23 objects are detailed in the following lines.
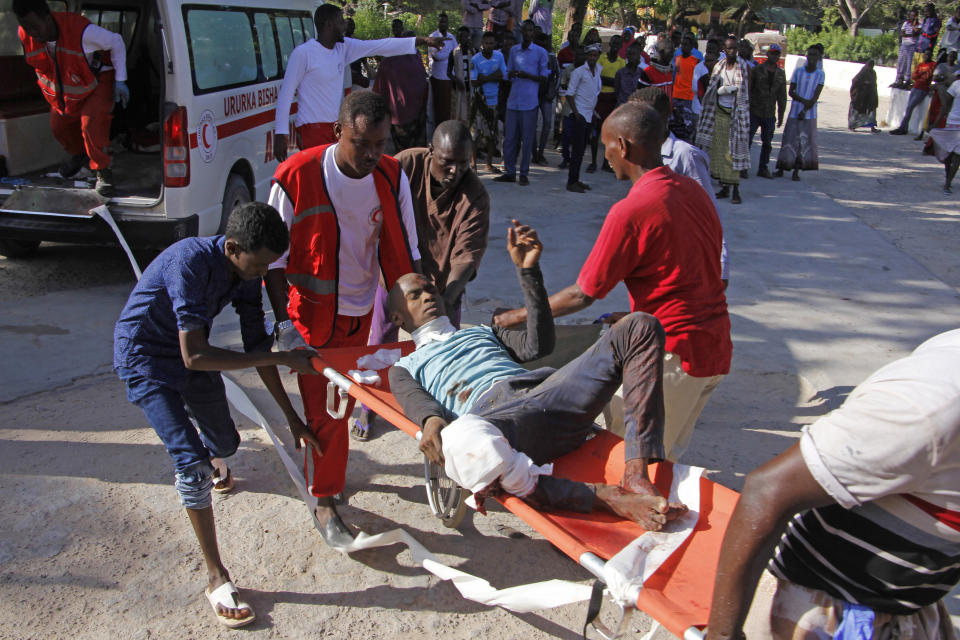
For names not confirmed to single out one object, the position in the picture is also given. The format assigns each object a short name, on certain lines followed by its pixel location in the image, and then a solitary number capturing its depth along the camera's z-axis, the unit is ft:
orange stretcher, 6.61
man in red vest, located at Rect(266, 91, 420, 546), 9.93
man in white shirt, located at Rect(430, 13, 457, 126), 31.83
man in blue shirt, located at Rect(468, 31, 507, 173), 31.55
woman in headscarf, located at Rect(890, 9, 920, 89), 53.67
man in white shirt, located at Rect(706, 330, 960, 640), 4.05
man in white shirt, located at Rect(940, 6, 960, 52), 50.55
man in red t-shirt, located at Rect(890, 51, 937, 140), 47.47
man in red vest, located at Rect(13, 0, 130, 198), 18.17
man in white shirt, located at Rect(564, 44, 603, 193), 31.07
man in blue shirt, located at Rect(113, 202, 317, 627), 8.25
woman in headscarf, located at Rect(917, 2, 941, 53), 52.85
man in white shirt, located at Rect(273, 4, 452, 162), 19.31
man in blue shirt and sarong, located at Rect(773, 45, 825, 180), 33.09
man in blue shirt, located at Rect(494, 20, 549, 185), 30.27
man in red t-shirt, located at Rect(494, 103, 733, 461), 8.77
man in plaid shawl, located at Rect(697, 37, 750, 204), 29.78
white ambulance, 17.28
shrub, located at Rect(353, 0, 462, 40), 52.47
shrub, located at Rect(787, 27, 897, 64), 89.92
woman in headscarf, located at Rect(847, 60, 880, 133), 51.16
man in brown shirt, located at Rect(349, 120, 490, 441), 11.82
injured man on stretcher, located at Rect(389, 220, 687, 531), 7.94
